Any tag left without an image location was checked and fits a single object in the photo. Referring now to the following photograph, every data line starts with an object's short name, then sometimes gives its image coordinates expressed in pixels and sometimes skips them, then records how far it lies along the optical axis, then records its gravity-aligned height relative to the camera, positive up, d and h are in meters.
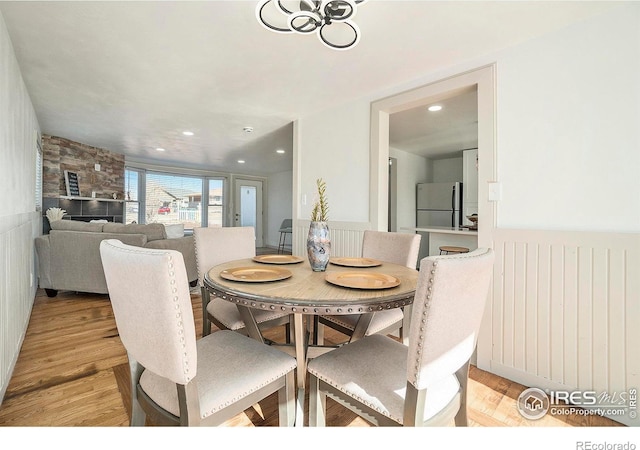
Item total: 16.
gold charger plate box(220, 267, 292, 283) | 1.31 -0.24
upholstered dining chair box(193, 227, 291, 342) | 1.71 -0.25
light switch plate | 1.99 +0.22
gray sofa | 3.35 -0.40
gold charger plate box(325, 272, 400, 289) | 1.22 -0.25
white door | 8.23 +0.54
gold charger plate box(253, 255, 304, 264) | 1.80 -0.22
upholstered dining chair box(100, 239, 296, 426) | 0.86 -0.44
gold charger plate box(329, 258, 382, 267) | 1.72 -0.23
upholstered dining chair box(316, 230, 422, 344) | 1.69 -0.24
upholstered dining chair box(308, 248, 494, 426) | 0.88 -0.52
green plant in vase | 1.53 -0.09
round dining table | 1.08 -0.26
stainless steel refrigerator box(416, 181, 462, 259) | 5.19 +0.34
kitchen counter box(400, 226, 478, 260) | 3.55 -0.19
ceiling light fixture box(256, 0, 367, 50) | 1.36 +1.02
